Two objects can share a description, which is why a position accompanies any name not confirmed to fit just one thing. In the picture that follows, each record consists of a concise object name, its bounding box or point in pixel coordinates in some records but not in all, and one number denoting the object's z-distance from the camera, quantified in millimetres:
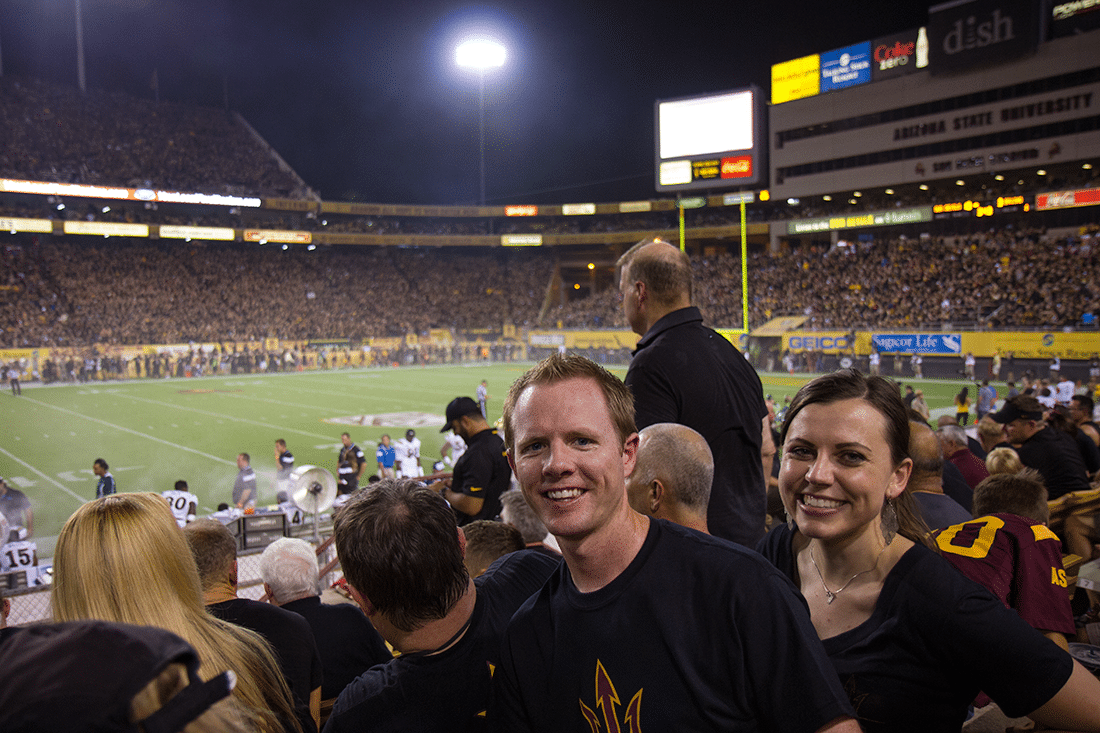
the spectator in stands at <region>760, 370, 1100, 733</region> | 1685
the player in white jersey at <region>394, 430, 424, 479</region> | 14274
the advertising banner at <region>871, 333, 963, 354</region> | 32688
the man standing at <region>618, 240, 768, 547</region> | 3094
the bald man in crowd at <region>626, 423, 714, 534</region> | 2369
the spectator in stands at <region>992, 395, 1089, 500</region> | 6125
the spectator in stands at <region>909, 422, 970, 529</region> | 3418
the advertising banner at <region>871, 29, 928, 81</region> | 42969
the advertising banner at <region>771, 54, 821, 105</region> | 46750
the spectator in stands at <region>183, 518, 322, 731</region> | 2844
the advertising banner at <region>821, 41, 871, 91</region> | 44469
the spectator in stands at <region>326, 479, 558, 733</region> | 1883
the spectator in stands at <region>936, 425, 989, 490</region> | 6289
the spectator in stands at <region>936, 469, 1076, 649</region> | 2572
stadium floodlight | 42000
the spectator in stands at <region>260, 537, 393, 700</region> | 3367
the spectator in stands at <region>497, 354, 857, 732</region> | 1396
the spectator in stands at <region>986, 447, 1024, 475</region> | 5547
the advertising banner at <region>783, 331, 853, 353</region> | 35875
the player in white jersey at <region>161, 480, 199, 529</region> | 9562
